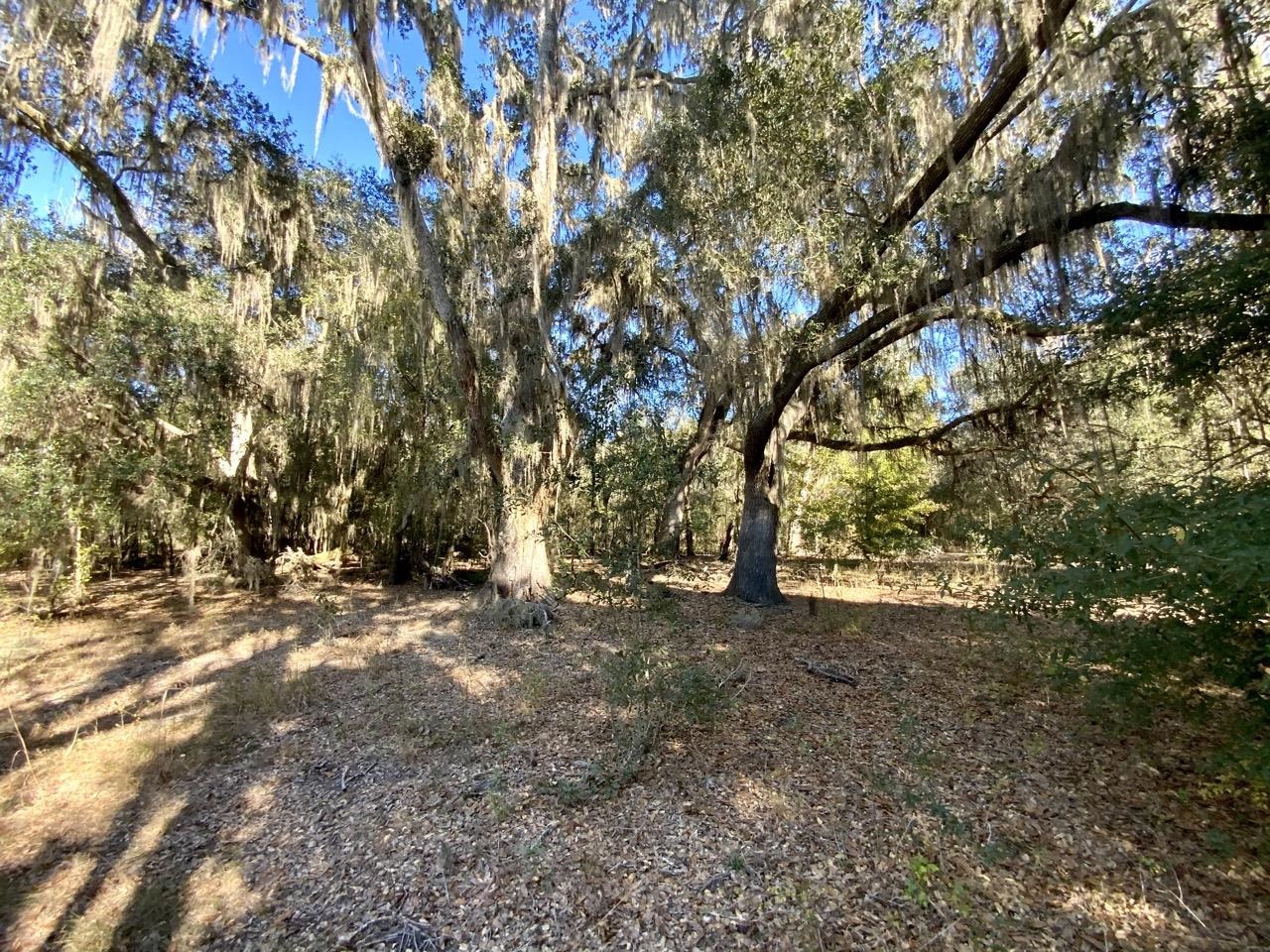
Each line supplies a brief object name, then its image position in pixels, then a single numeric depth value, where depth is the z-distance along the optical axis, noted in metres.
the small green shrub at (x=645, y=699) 3.62
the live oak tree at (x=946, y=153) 4.25
